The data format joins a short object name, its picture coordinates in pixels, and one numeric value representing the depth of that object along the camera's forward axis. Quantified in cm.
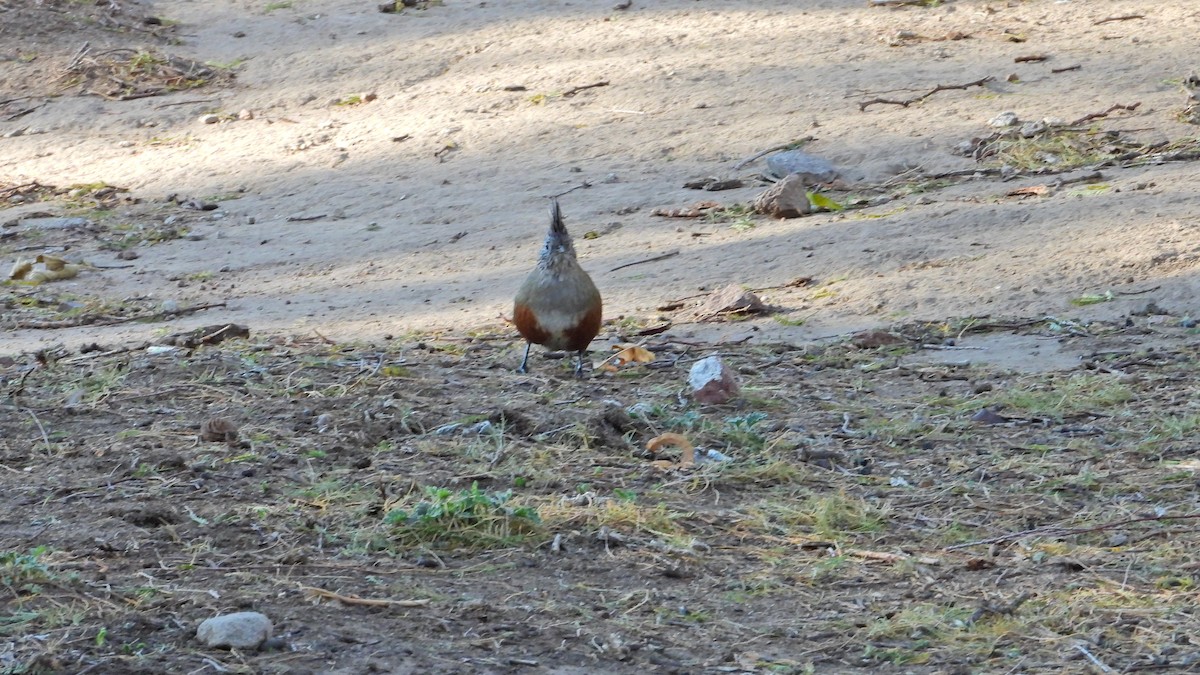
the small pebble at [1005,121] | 1805
